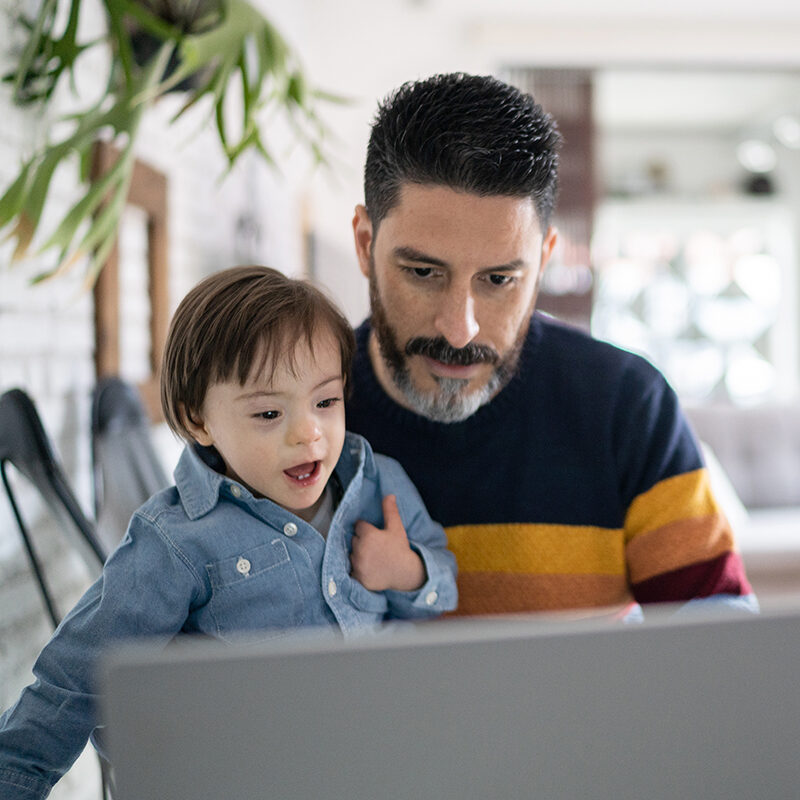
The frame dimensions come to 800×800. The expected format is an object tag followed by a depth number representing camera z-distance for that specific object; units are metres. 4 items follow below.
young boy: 0.84
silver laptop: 0.42
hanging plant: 1.28
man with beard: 1.04
